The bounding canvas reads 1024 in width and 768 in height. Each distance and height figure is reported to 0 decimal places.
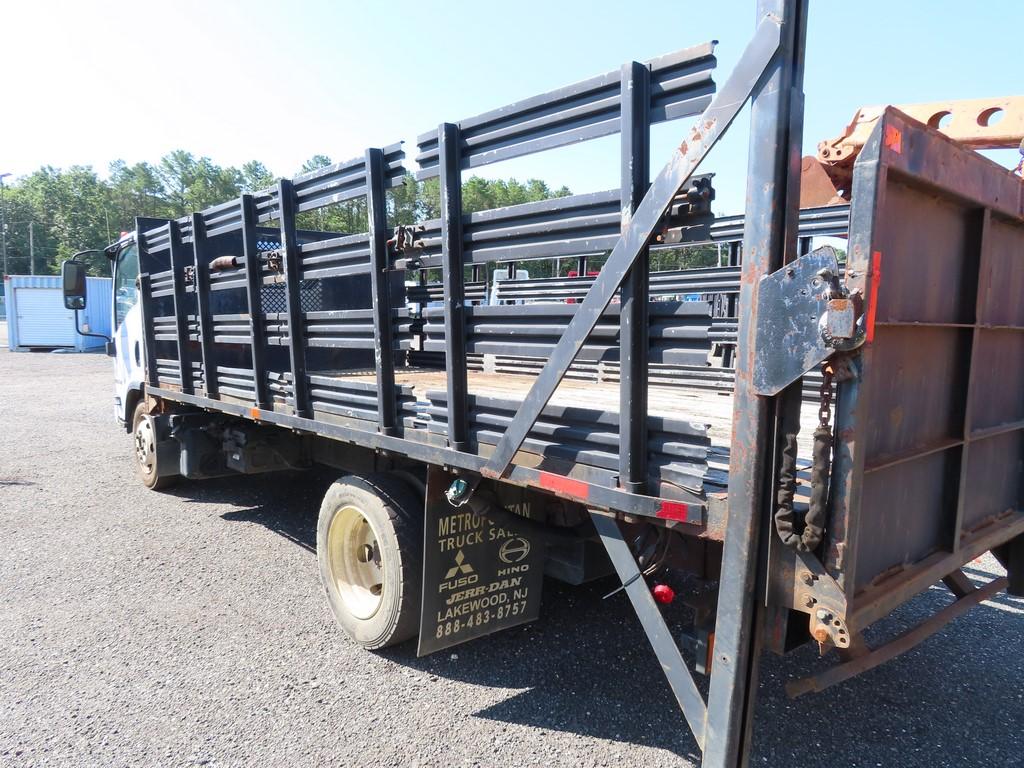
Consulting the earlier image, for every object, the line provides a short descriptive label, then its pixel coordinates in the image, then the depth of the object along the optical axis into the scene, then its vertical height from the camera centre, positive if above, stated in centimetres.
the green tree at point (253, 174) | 8183 +1651
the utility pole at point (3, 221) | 6180 +835
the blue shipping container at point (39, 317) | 2811 -39
